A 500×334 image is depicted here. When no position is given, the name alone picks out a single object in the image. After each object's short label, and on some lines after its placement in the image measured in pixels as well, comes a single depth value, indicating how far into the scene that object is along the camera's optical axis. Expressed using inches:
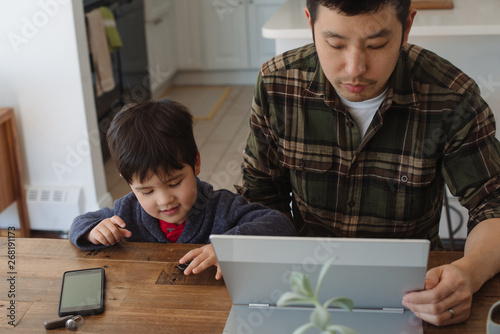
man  44.1
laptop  33.4
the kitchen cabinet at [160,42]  168.4
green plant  24.0
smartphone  39.6
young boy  48.8
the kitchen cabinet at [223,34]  179.5
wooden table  38.0
